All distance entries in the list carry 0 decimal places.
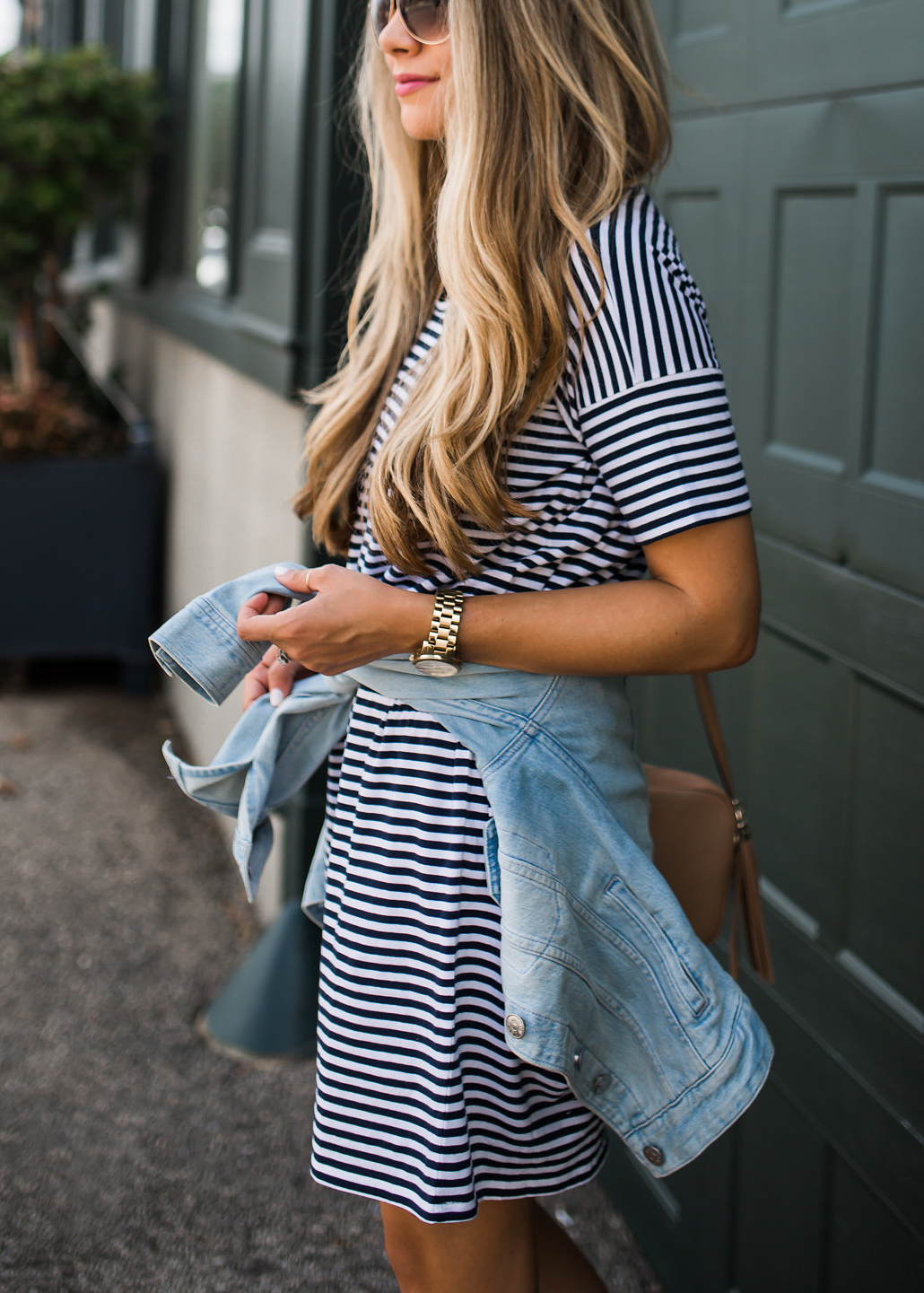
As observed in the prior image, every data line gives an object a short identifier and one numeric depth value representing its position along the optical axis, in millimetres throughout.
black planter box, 5969
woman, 1385
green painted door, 1831
